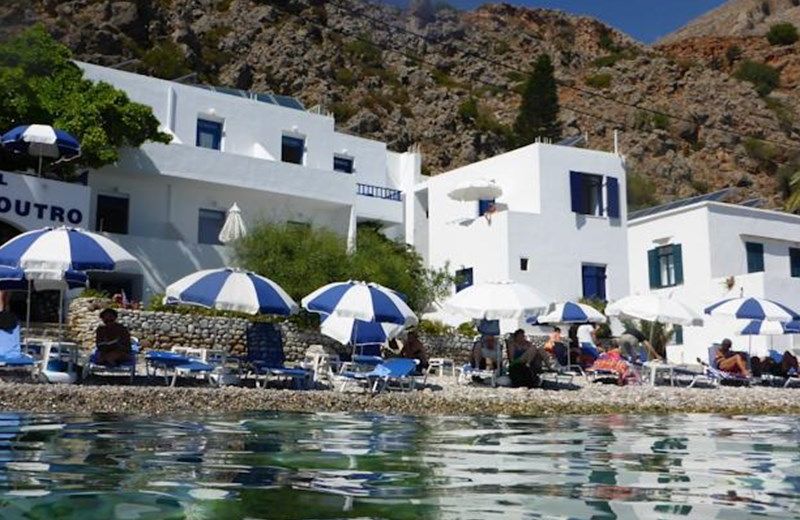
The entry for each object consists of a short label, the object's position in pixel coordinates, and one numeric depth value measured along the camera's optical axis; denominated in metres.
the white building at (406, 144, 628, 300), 28.58
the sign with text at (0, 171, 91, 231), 20.91
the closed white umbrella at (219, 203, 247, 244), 24.16
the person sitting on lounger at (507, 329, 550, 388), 15.55
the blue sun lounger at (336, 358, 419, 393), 13.91
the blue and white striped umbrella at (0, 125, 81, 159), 20.33
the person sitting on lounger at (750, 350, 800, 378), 19.62
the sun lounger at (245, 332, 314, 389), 13.83
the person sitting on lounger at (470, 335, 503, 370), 16.36
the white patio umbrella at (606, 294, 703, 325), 18.47
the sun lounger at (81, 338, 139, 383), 12.64
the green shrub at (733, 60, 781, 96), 85.69
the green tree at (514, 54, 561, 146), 64.06
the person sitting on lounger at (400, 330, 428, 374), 16.16
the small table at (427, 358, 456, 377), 18.66
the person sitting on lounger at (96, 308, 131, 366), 12.66
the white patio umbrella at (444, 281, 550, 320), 15.59
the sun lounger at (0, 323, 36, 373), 11.77
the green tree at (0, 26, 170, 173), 22.69
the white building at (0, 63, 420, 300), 23.81
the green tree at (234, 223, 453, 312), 22.47
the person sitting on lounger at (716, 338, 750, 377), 18.39
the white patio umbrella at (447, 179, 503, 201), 29.08
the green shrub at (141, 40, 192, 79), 55.44
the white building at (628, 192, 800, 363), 28.14
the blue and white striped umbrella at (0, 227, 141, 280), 12.06
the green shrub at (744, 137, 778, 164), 69.81
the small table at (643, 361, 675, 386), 17.69
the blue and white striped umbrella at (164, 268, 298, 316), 13.42
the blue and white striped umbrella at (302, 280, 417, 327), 14.07
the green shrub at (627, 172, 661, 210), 57.59
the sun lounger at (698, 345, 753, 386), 18.02
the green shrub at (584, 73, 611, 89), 80.25
